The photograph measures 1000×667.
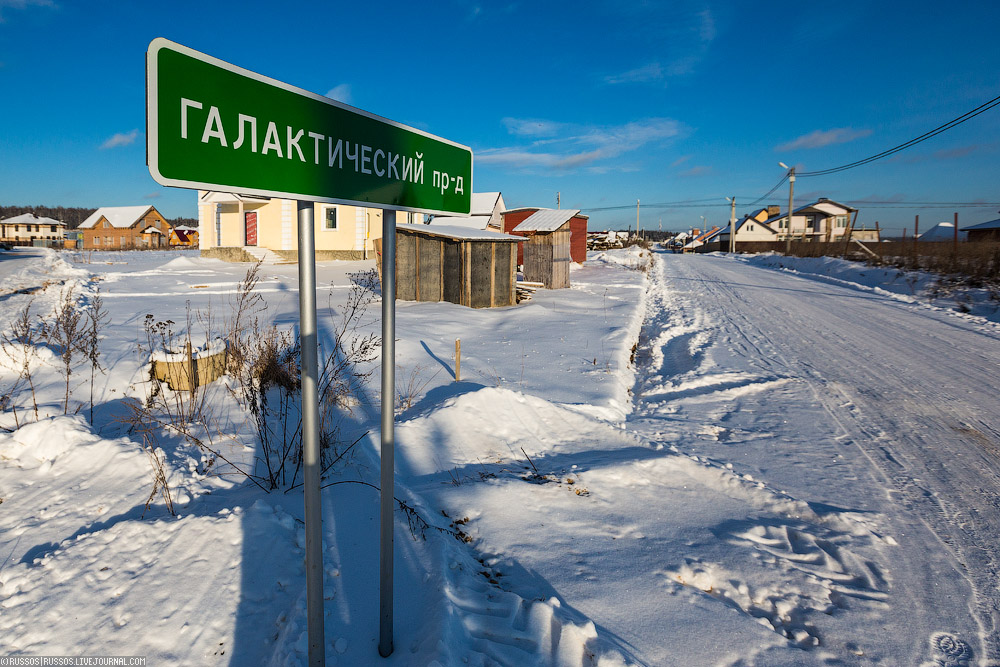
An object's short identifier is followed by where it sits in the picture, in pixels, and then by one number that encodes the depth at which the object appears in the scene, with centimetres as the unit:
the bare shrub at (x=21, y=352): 523
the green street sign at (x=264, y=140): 125
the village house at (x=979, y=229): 4669
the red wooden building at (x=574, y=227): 2929
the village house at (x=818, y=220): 7331
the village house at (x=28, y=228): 8556
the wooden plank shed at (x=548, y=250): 1839
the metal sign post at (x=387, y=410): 201
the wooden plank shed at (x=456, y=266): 1363
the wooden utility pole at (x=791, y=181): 4750
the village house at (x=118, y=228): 6862
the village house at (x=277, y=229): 2598
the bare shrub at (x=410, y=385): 593
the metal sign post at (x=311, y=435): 155
